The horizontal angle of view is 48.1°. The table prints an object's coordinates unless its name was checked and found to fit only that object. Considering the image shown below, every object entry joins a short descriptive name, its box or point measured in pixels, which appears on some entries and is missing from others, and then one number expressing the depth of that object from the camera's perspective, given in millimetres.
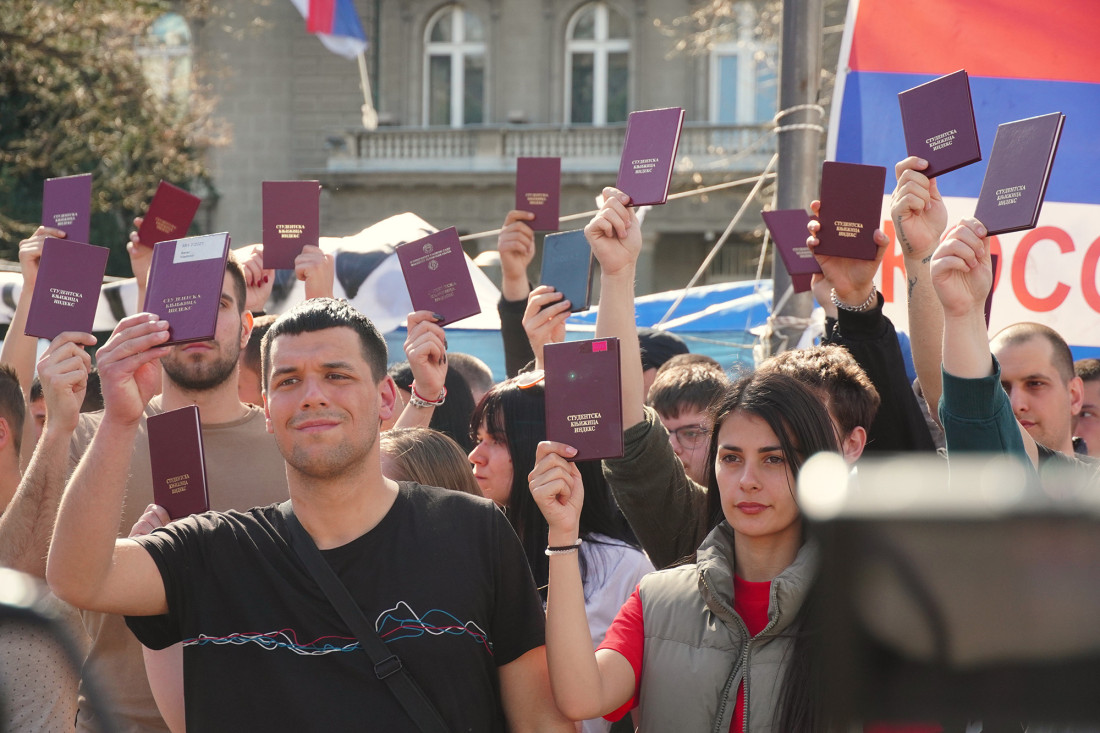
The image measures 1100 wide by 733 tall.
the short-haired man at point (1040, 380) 3811
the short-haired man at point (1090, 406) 4730
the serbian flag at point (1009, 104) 4941
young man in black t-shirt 2318
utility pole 5223
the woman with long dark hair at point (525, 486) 3232
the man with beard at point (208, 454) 3006
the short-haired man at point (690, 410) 3980
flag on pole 11170
